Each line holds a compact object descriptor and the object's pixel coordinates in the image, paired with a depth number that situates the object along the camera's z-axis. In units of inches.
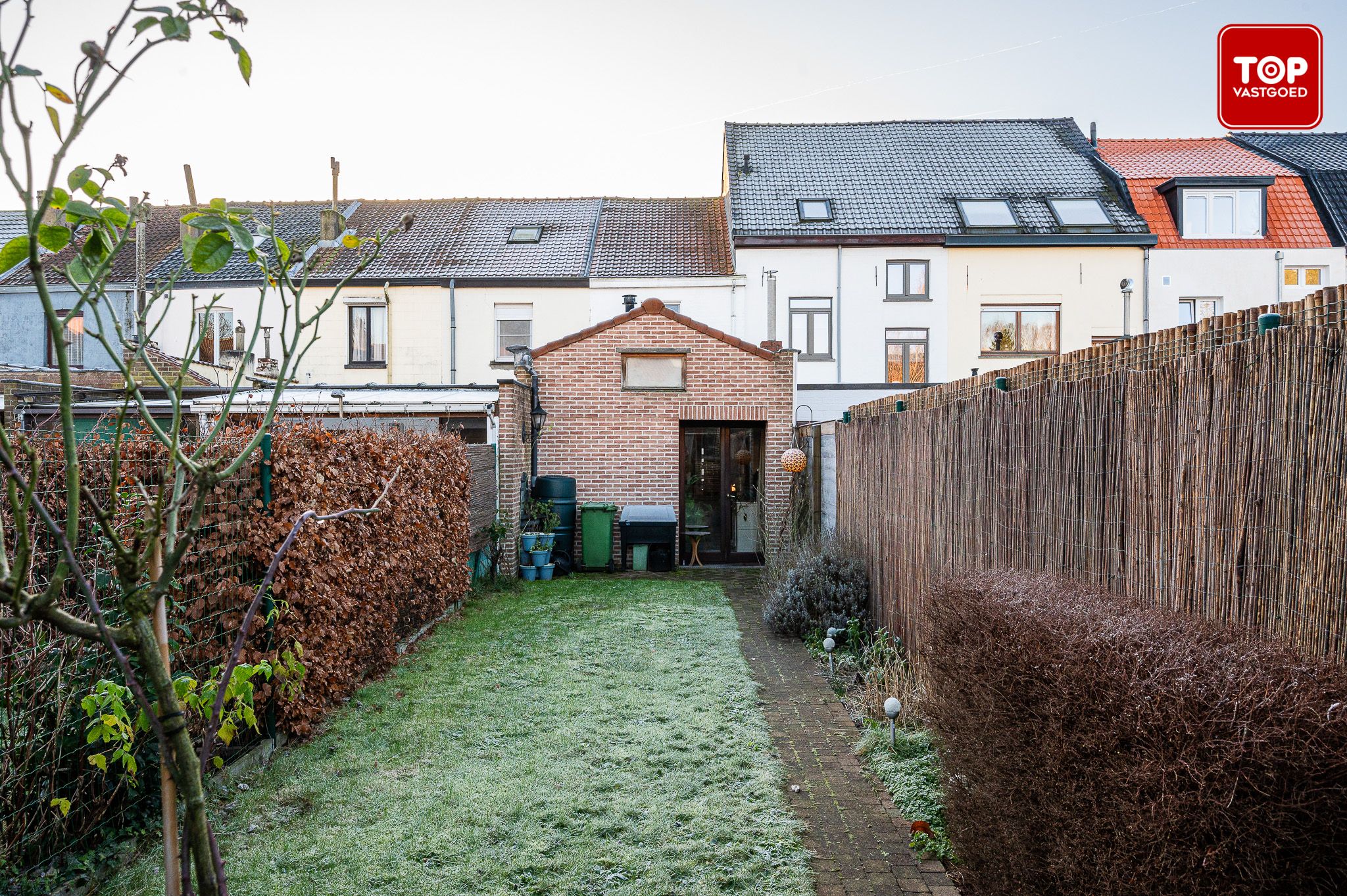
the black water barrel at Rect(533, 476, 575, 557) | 491.8
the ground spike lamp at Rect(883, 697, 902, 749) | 183.8
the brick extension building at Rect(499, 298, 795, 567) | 511.8
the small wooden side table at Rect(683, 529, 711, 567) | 526.0
